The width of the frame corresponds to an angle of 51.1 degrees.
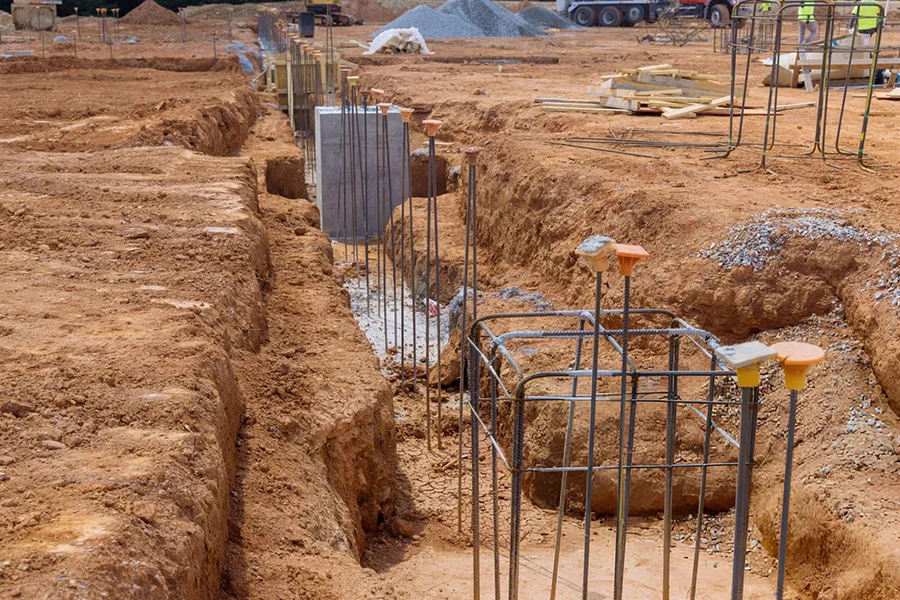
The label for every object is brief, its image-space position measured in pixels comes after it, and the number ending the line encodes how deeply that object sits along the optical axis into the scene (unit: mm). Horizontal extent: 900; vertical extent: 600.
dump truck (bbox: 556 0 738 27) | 37469
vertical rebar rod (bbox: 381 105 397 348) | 9875
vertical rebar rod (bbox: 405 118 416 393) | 9058
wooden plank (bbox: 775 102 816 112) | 14212
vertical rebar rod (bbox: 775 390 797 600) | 2902
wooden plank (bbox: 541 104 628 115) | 13953
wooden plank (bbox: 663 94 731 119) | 13310
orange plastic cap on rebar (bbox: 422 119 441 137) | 7641
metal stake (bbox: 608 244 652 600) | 3646
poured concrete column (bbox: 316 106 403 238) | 14461
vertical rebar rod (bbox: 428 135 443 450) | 7902
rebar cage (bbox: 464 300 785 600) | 2936
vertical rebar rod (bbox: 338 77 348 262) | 12852
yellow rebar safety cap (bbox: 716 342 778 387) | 2525
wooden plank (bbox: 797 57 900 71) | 16469
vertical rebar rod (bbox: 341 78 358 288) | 11703
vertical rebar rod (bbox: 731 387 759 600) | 2871
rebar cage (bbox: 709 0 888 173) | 9214
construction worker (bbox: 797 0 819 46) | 16139
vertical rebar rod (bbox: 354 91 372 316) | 11062
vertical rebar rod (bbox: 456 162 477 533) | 6883
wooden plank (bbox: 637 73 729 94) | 14664
